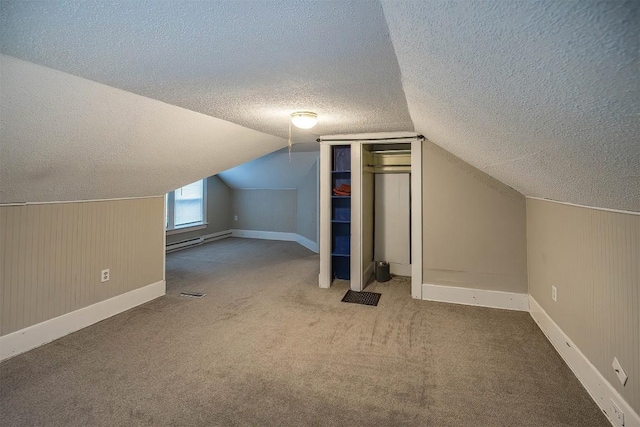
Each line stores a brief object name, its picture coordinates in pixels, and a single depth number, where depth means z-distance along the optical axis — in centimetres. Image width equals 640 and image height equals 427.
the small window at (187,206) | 610
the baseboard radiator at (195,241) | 600
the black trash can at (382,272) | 395
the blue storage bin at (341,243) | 392
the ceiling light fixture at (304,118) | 233
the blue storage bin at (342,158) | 377
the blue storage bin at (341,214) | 388
